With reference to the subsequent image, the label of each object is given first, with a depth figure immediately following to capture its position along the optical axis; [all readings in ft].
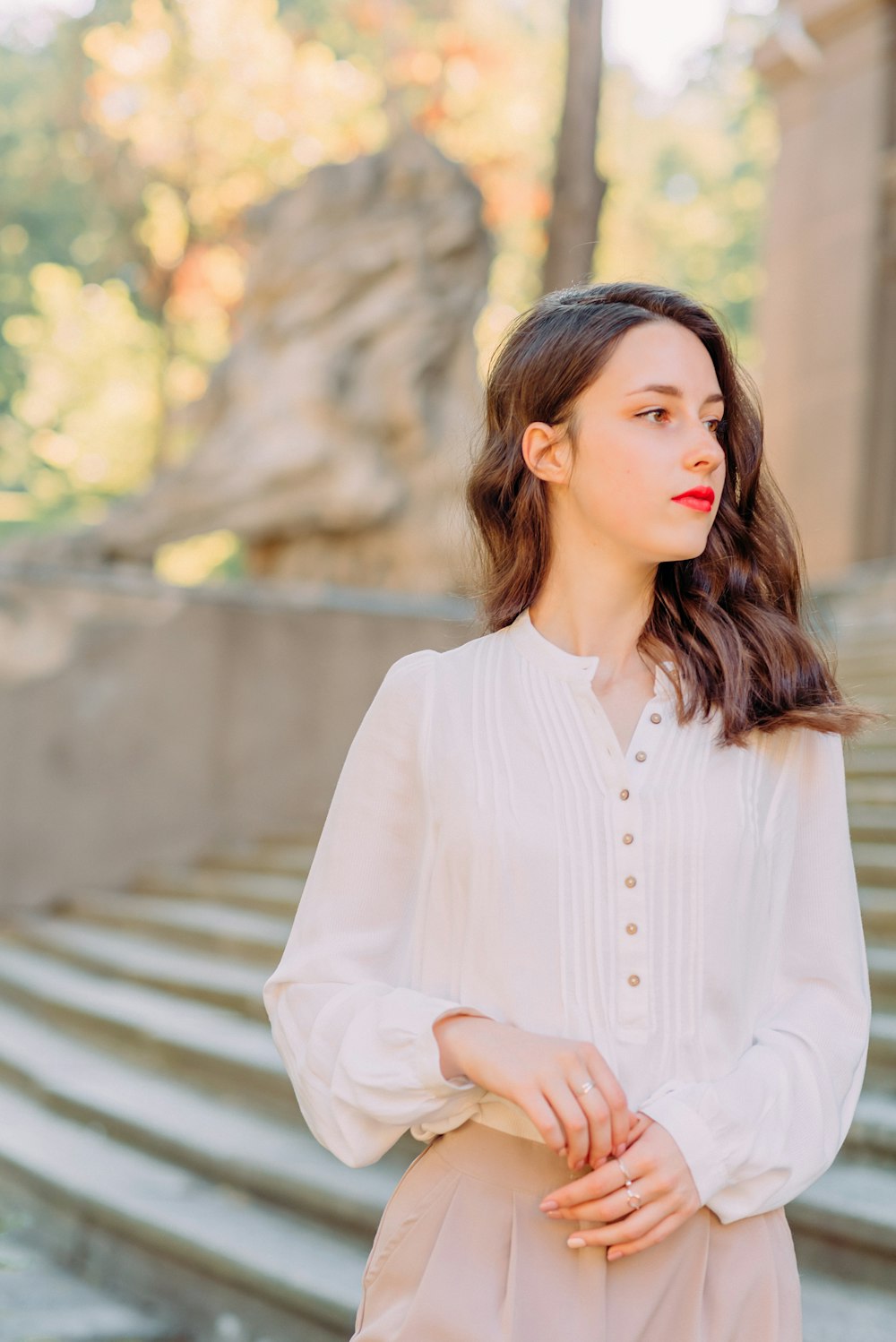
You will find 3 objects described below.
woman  4.83
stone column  40.27
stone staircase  11.19
